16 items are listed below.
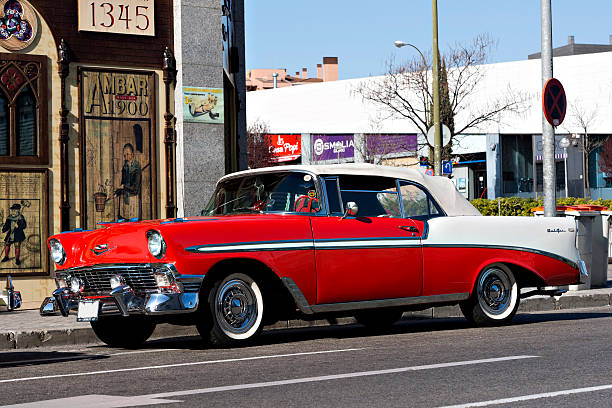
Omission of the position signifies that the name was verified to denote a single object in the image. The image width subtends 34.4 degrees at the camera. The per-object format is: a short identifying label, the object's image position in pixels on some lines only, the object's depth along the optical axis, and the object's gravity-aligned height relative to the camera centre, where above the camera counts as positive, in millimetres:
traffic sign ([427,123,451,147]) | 27234 +2368
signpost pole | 15273 +1274
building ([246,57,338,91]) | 110062 +17268
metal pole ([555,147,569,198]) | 56206 +3418
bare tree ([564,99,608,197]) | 56781 +5188
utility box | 15516 -378
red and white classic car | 8875 -354
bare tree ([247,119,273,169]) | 65750 +5275
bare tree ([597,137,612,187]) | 56631 +3241
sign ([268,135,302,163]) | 66438 +5130
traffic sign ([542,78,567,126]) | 14922 +1757
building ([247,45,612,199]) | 56812 +4845
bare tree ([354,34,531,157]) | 48344 +6921
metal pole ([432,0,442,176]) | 27656 +3442
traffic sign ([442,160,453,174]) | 26516 +1392
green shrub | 37562 +510
